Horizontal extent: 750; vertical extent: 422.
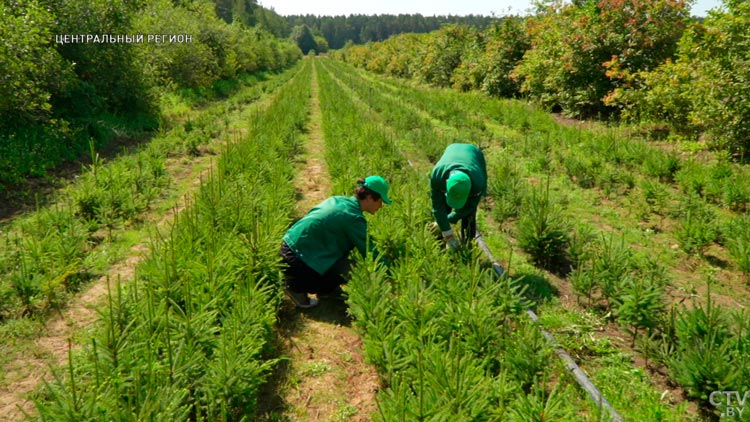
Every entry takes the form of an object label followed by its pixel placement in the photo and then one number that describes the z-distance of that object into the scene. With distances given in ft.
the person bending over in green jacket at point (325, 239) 13.05
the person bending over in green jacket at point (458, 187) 13.24
